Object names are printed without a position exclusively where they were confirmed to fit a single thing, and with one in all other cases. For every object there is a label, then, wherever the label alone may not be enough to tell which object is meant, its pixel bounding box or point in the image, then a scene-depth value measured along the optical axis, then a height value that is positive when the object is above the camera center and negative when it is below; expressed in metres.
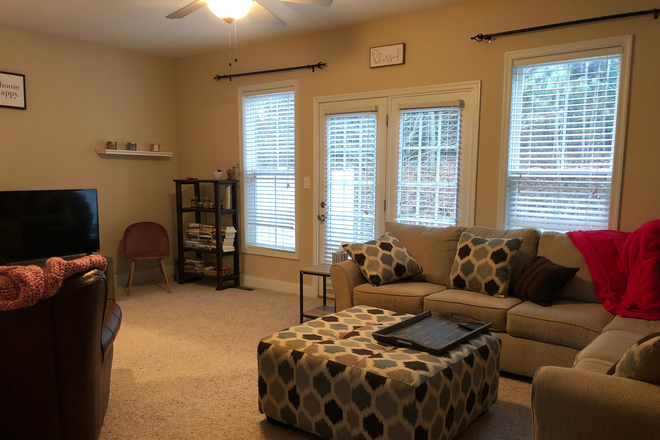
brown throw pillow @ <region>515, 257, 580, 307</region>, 3.03 -0.68
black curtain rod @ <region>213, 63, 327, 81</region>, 4.77 +1.13
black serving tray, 2.24 -0.80
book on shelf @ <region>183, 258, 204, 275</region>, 5.55 -1.10
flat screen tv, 4.25 -0.49
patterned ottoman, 1.94 -0.93
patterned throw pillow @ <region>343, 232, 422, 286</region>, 3.56 -0.65
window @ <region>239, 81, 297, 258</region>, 5.12 +0.07
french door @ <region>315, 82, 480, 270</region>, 4.05 +0.14
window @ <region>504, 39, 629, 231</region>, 3.42 +0.31
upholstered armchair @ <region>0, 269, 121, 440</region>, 1.85 -0.78
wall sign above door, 4.29 +1.13
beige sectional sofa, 1.54 -0.81
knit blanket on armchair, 1.77 -0.43
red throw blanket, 2.77 -0.56
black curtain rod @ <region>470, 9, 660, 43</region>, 3.23 +1.16
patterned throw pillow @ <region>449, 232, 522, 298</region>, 3.22 -0.62
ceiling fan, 2.79 +1.02
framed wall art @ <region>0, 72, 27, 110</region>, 4.43 +0.79
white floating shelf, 5.19 +0.24
